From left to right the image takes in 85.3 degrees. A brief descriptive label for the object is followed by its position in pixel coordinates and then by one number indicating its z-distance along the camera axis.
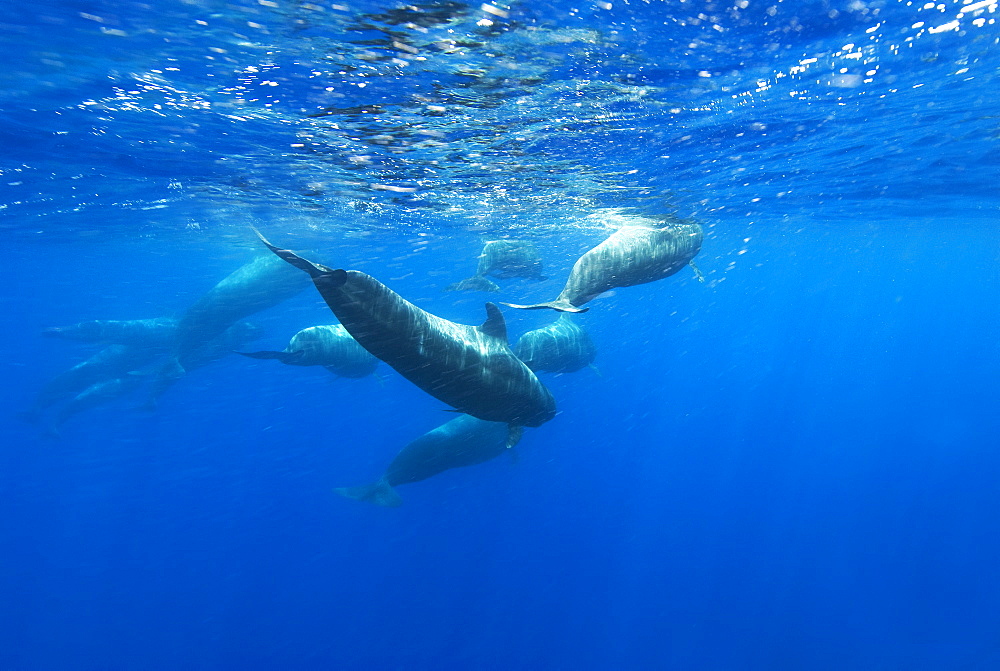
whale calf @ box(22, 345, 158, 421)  18.67
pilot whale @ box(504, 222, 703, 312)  7.48
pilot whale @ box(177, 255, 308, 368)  16.00
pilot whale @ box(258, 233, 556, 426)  3.43
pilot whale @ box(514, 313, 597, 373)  9.78
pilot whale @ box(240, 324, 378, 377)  8.84
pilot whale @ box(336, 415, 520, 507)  11.68
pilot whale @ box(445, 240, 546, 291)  12.34
